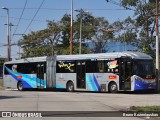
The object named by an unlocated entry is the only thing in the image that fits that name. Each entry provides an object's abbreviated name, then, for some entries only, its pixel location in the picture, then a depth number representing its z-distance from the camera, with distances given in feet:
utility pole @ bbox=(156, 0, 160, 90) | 114.34
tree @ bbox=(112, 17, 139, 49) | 193.35
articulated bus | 107.34
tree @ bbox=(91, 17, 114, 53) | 231.09
